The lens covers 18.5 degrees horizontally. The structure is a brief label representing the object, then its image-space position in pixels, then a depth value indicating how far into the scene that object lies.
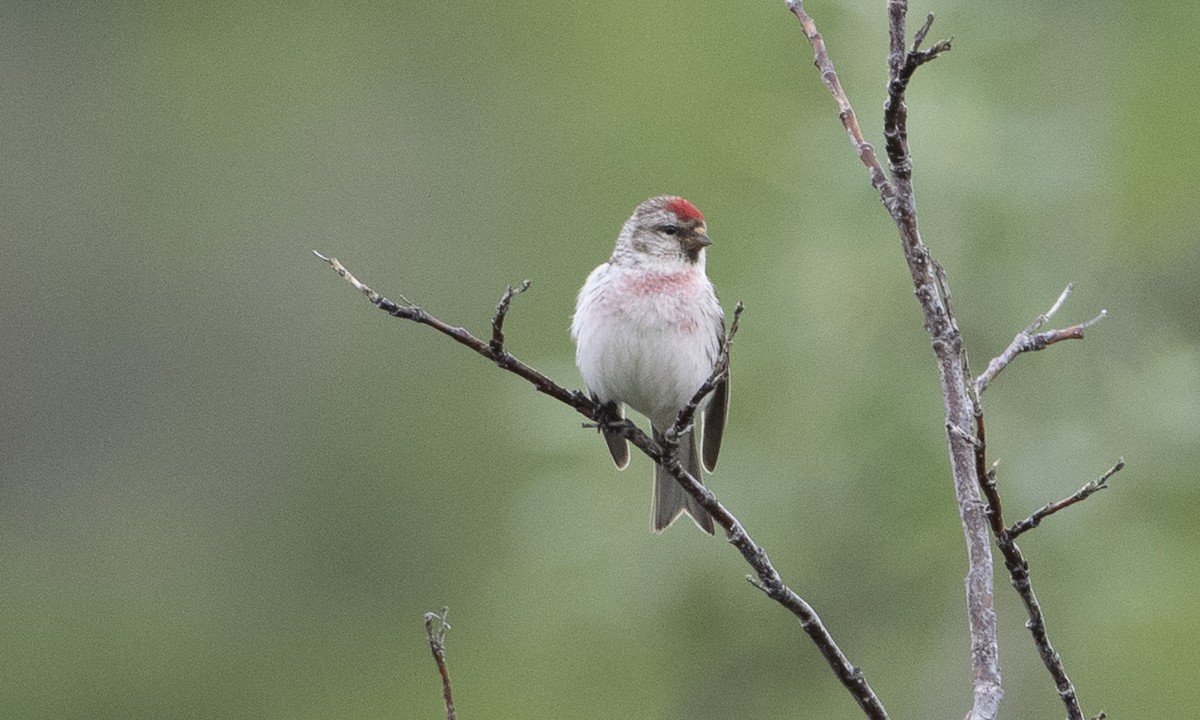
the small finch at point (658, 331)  11.55
